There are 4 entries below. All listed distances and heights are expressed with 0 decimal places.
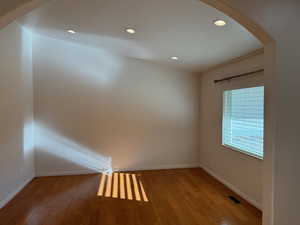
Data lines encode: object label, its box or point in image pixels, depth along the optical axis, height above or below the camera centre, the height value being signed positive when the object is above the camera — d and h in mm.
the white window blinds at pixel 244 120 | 2611 -174
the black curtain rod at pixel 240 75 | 2514 +553
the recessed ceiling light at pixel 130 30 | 2544 +1139
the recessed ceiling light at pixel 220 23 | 1965 +969
